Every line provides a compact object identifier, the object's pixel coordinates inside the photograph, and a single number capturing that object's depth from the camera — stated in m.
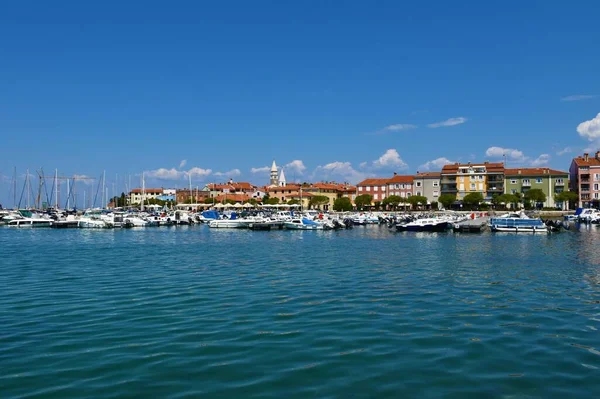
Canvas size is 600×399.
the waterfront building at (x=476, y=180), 108.95
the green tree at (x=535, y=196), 98.69
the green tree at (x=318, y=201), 130.30
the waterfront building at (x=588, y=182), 99.88
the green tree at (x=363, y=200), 118.83
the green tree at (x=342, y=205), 114.50
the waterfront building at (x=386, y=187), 121.94
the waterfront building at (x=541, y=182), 105.88
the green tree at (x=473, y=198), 102.44
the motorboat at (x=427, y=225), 60.37
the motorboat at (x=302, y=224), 65.38
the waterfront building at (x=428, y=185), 115.12
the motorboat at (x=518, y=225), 56.16
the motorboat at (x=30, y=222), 77.56
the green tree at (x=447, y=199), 105.78
